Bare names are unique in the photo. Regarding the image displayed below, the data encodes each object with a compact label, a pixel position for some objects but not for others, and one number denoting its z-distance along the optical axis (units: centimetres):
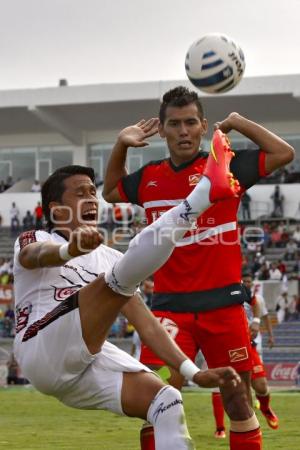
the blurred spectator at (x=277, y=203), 3933
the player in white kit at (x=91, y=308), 504
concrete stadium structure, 4216
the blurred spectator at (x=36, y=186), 4461
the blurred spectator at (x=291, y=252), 3422
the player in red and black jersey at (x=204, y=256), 678
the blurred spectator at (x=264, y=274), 3195
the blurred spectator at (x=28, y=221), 4047
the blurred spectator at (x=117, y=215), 3785
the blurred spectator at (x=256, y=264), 3291
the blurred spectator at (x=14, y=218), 4134
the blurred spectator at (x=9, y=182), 4691
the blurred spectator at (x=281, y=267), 3219
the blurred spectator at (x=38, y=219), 3750
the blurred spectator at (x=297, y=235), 3494
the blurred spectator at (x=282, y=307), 2978
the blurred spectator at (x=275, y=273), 3185
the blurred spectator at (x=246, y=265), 3291
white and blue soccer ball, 782
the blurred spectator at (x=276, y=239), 3534
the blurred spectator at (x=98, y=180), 4221
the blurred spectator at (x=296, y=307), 2961
